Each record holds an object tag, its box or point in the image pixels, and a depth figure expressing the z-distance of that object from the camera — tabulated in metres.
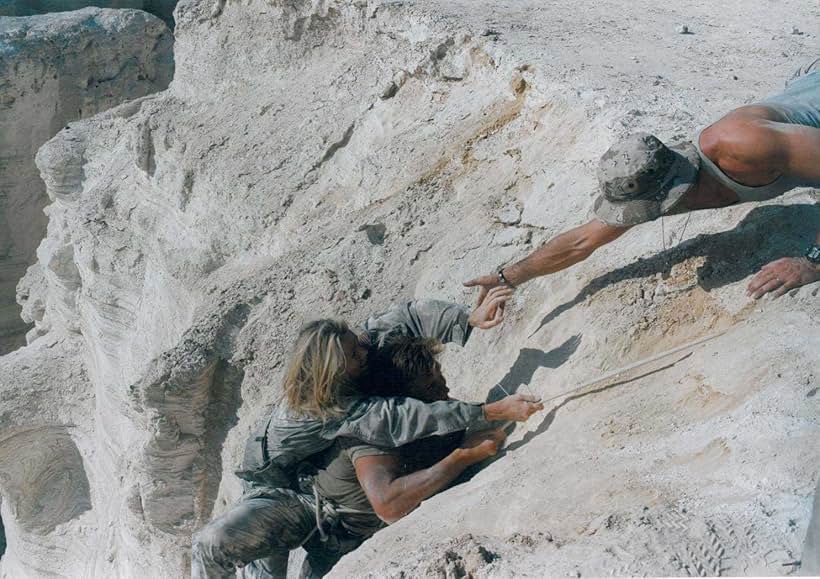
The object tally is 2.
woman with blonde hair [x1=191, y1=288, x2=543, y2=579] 4.03
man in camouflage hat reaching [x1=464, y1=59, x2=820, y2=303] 3.94
